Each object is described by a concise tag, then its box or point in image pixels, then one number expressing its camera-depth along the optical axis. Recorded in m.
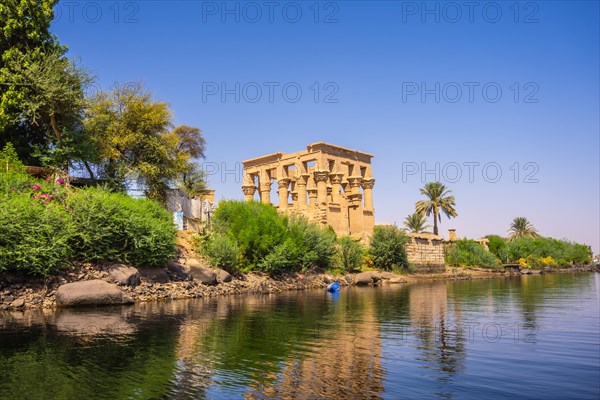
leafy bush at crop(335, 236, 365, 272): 41.76
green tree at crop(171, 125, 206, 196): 48.69
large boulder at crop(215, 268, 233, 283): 29.27
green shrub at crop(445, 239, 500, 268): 59.75
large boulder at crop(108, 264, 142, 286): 23.06
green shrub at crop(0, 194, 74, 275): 19.14
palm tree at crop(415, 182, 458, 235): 62.00
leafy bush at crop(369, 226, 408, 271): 45.88
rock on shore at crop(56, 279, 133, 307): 19.95
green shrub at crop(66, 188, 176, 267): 22.83
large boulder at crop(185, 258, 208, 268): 28.05
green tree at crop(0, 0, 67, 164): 27.33
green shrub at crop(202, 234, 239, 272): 30.34
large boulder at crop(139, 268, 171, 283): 25.22
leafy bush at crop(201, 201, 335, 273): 31.64
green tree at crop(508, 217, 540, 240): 84.06
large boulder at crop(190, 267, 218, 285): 27.78
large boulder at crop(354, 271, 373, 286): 39.03
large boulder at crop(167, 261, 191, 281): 27.08
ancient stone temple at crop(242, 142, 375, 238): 49.16
